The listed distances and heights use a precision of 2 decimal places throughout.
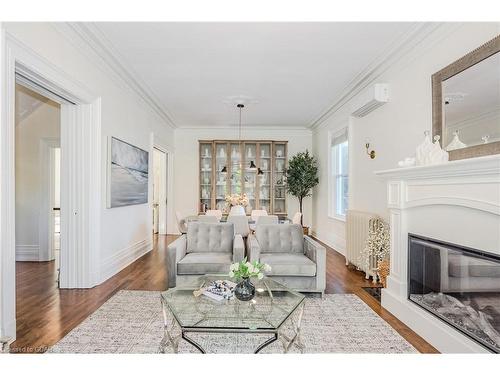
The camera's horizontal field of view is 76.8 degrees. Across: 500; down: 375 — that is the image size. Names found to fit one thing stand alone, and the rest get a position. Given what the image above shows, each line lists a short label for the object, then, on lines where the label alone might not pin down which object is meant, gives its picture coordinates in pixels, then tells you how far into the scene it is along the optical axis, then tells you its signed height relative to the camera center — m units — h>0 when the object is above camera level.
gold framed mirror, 2.33 +0.69
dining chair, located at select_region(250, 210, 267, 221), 6.41 -0.56
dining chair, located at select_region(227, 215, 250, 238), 5.07 -0.62
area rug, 2.34 -1.21
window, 6.15 +0.24
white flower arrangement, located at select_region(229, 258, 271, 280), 2.35 -0.63
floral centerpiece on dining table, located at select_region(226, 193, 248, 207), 5.36 -0.24
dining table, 5.40 -0.60
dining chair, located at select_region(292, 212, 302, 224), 5.94 -0.61
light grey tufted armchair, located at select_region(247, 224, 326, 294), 3.43 -0.82
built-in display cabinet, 7.82 +0.29
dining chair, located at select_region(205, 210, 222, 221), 6.03 -0.53
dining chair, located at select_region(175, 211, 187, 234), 5.57 -0.70
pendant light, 5.89 +1.23
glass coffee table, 1.94 -0.85
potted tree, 7.38 +0.23
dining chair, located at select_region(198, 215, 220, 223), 5.05 -0.54
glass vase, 2.33 -0.78
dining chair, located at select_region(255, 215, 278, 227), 5.01 -0.54
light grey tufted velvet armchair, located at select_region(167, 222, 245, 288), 3.48 -0.81
